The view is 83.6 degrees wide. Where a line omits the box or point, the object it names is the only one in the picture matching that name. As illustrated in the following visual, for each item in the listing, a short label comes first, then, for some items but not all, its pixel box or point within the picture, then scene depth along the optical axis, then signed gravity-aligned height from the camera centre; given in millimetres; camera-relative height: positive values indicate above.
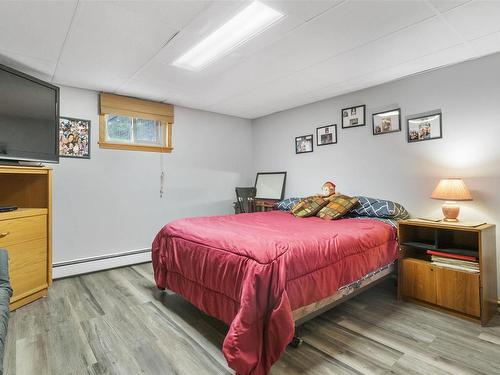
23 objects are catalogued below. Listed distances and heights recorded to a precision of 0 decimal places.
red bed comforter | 1522 -543
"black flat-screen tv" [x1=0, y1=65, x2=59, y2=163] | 2445 +691
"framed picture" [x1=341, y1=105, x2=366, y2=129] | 3436 +897
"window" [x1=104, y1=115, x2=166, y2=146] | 3652 +819
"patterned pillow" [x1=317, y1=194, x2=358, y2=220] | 3049 -222
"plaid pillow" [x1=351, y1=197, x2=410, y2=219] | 2869 -229
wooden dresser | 2383 -342
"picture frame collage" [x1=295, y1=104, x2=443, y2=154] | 2850 +714
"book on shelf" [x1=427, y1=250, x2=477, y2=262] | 2215 -568
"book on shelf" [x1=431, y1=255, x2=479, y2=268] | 2203 -616
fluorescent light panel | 1899 +1199
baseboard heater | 3186 -889
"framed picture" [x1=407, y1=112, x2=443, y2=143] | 2802 +614
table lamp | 2389 -65
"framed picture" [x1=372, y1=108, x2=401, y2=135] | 3109 +753
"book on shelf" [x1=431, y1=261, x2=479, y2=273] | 2191 -656
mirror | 4480 +59
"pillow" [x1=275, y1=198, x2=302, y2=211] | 3822 -217
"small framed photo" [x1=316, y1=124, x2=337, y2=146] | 3756 +730
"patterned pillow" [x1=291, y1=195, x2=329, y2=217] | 3281 -217
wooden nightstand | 2160 -720
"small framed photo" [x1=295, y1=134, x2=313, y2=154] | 4062 +657
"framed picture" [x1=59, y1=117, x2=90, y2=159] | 3205 +624
